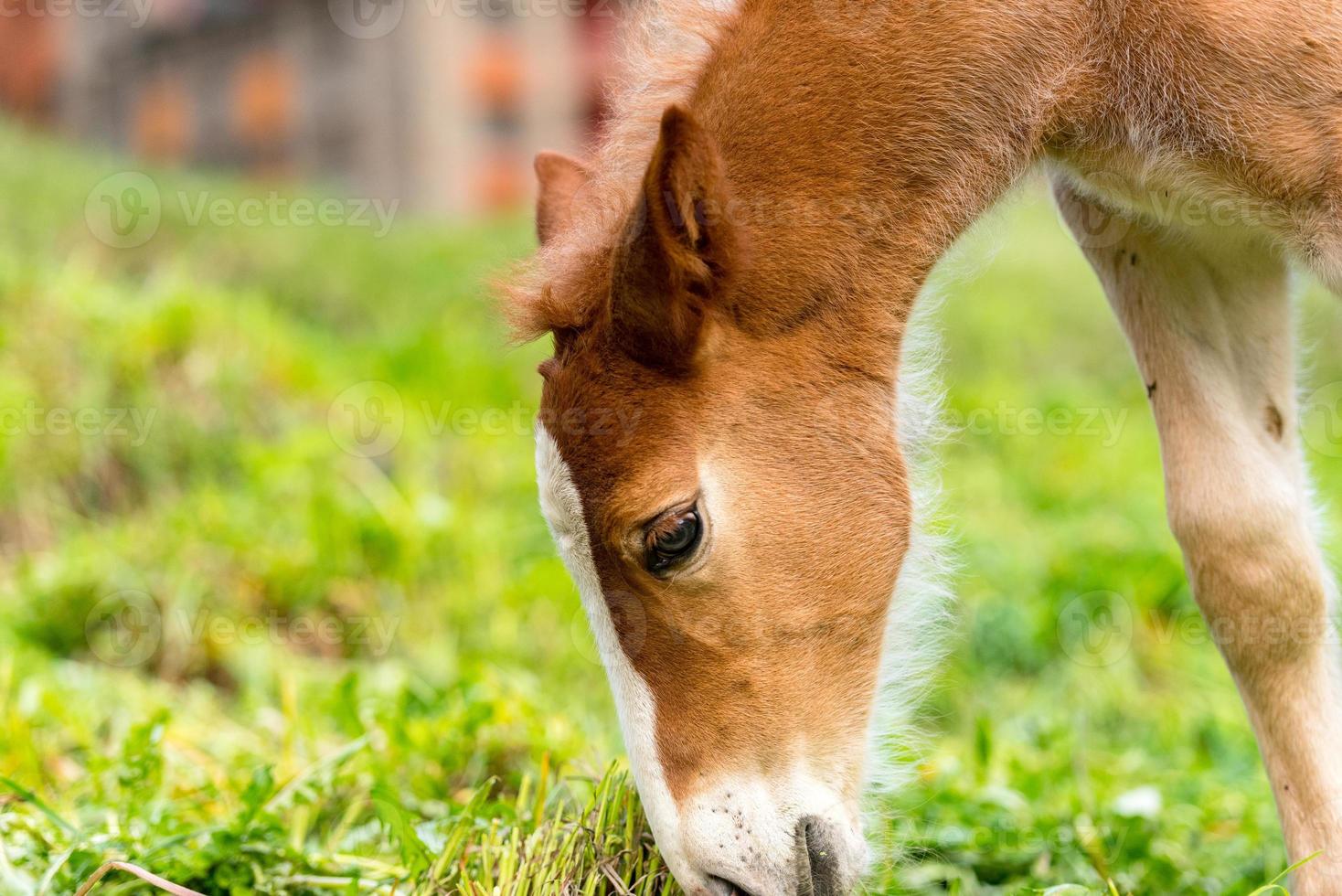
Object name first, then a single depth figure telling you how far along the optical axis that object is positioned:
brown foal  4.61
